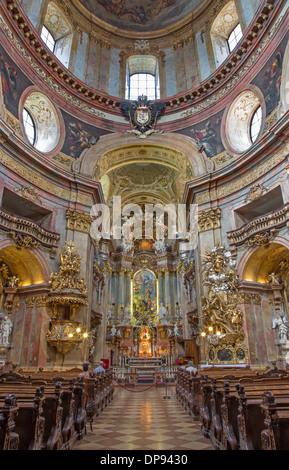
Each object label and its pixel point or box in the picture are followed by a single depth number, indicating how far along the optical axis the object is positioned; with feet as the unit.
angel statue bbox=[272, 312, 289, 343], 41.19
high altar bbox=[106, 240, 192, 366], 86.74
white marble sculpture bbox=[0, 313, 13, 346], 40.45
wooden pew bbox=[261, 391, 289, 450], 9.04
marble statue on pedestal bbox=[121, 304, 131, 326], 91.09
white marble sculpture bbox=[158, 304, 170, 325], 91.45
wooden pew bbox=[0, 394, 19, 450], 8.75
